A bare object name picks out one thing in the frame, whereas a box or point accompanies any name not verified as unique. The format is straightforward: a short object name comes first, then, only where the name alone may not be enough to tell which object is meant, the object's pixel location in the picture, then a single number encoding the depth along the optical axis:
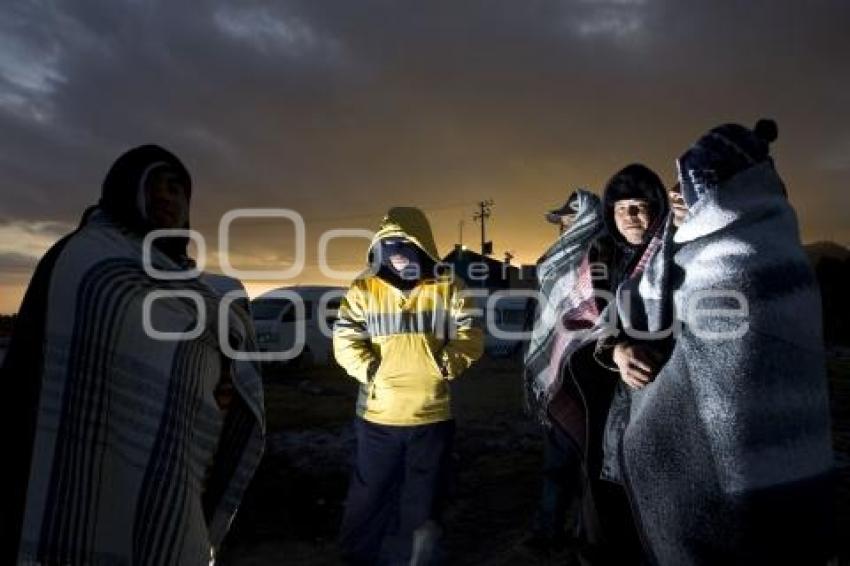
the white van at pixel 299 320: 18.12
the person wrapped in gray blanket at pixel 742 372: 1.83
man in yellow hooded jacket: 3.91
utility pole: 53.99
